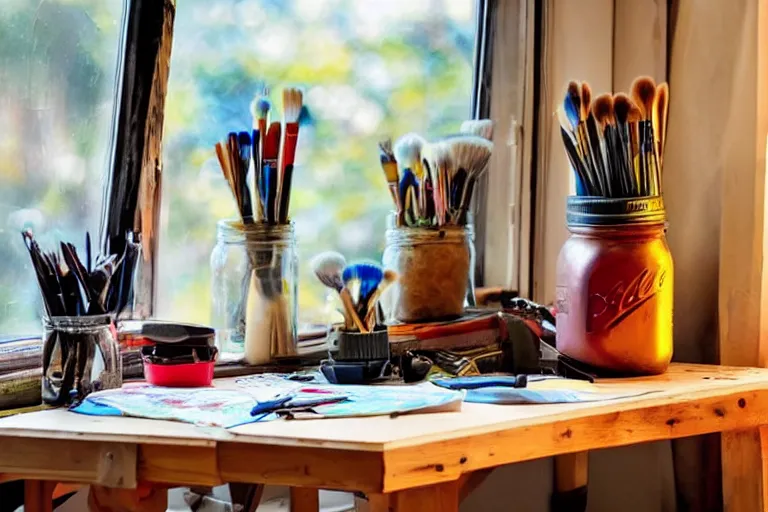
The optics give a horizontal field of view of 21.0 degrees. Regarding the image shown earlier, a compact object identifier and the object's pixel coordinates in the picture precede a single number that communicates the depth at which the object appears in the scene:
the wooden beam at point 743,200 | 1.60
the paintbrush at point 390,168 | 1.64
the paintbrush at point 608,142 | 1.53
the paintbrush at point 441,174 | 1.64
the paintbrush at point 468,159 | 1.63
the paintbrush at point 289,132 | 1.57
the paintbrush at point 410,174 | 1.64
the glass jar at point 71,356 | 1.47
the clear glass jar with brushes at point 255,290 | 1.58
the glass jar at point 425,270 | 1.65
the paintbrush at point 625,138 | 1.53
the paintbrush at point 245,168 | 1.57
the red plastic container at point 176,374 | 1.51
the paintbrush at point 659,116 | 1.54
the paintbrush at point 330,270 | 1.54
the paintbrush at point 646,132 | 1.53
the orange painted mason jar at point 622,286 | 1.53
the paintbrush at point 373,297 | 1.54
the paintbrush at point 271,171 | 1.57
